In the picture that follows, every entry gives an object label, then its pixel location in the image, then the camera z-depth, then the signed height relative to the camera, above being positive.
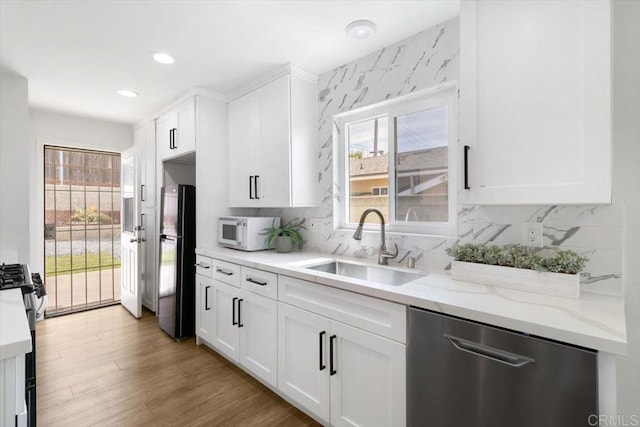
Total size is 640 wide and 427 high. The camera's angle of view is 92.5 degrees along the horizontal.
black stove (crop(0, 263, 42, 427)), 1.29 -0.39
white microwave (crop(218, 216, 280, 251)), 2.65 -0.16
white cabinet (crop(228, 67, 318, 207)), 2.46 +0.61
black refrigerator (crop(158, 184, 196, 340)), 2.88 -0.44
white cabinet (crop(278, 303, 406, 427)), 1.42 -0.83
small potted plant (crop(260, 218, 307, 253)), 2.61 -0.21
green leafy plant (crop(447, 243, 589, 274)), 1.30 -0.21
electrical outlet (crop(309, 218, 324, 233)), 2.64 -0.10
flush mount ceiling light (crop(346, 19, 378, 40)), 1.85 +1.15
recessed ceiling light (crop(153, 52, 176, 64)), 2.25 +1.17
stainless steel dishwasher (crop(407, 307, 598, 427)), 0.96 -0.58
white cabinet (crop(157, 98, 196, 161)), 2.97 +0.86
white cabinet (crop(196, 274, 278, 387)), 2.06 -0.85
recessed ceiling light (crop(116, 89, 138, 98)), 2.96 +1.19
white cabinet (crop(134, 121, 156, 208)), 3.64 +0.62
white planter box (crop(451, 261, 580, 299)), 1.27 -0.30
